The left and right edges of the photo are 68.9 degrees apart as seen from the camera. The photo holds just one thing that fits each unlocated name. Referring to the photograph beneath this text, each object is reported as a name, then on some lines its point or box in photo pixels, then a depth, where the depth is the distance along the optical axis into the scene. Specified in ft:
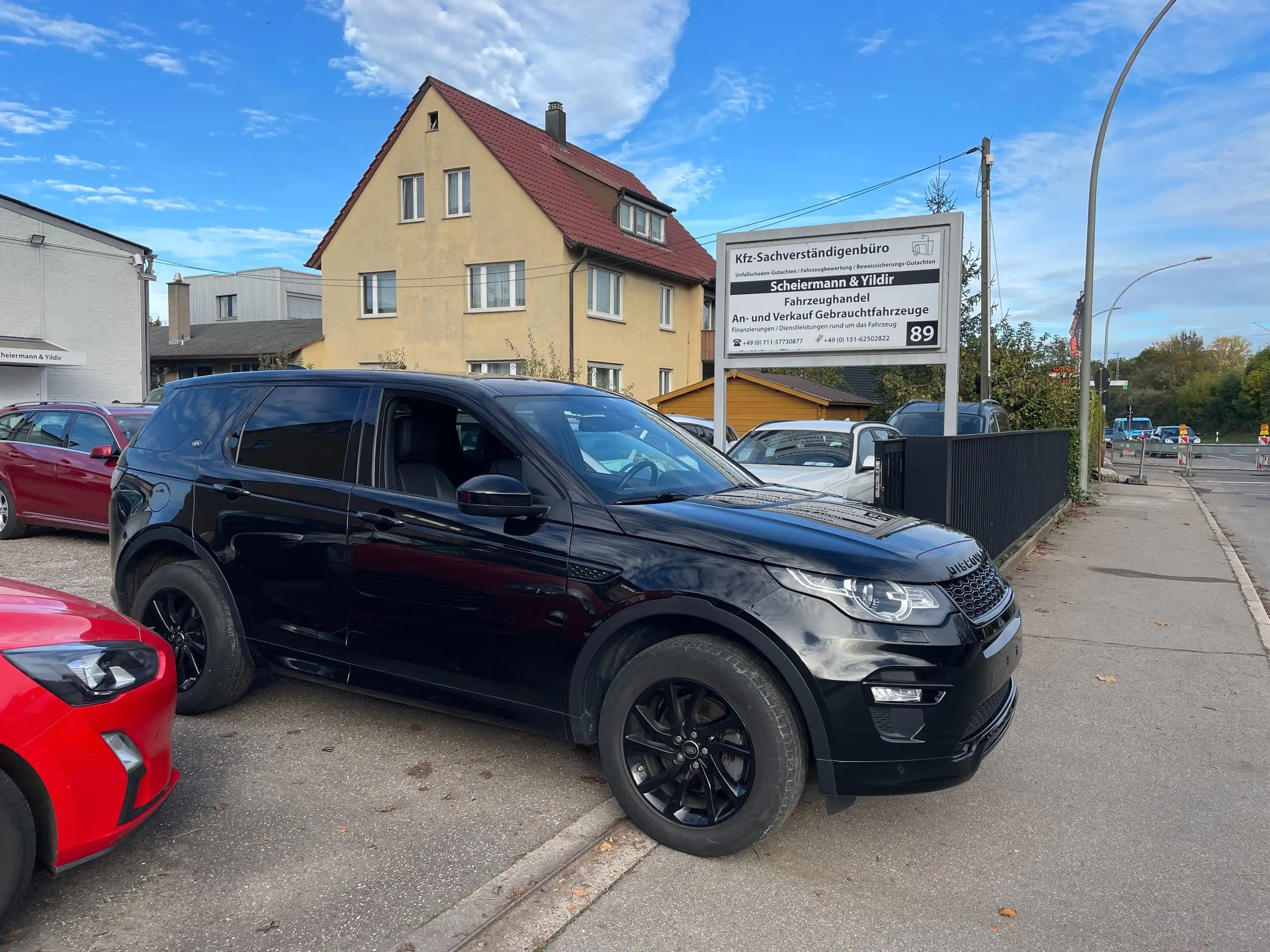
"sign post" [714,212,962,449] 33.19
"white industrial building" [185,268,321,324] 148.25
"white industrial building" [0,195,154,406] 80.02
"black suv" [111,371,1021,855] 10.48
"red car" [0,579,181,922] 8.47
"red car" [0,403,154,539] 30.35
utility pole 66.39
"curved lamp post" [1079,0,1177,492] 56.24
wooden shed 77.41
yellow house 85.51
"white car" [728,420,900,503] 32.14
